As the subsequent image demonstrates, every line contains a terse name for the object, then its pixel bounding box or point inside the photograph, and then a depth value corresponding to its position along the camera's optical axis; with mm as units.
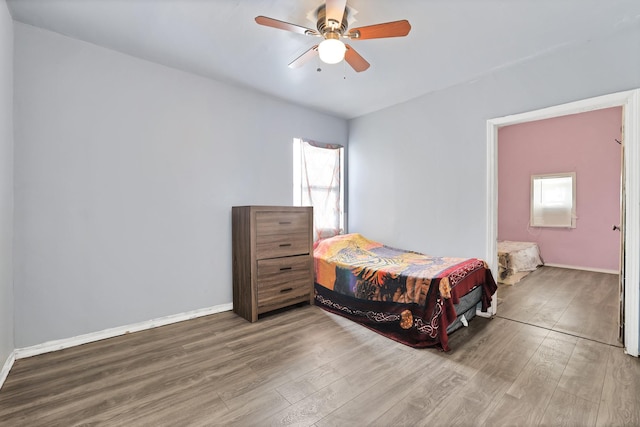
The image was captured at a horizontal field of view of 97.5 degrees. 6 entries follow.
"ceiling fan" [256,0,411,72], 1647
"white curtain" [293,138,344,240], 3707
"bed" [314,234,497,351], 2209
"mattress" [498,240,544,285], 4238
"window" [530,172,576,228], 4934
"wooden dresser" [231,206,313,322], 2738
